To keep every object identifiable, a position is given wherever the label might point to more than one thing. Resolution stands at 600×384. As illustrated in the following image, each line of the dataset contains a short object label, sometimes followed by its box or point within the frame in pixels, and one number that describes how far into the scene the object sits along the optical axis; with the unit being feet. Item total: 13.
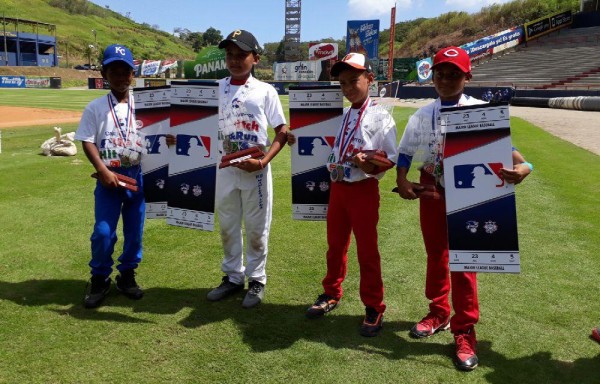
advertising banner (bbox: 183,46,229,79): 160.45
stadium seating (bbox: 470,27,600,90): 123.06
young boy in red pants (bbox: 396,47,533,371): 10.34
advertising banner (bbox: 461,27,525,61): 166.50
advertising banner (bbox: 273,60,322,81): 188.65
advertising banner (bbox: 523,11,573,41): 164.35
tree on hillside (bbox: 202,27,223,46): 501.97
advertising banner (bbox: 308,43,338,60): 194.63
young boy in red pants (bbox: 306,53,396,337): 11.25
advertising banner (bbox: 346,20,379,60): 164.66
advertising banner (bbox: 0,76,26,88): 176.76
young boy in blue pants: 12.48
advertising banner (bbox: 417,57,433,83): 143.34
